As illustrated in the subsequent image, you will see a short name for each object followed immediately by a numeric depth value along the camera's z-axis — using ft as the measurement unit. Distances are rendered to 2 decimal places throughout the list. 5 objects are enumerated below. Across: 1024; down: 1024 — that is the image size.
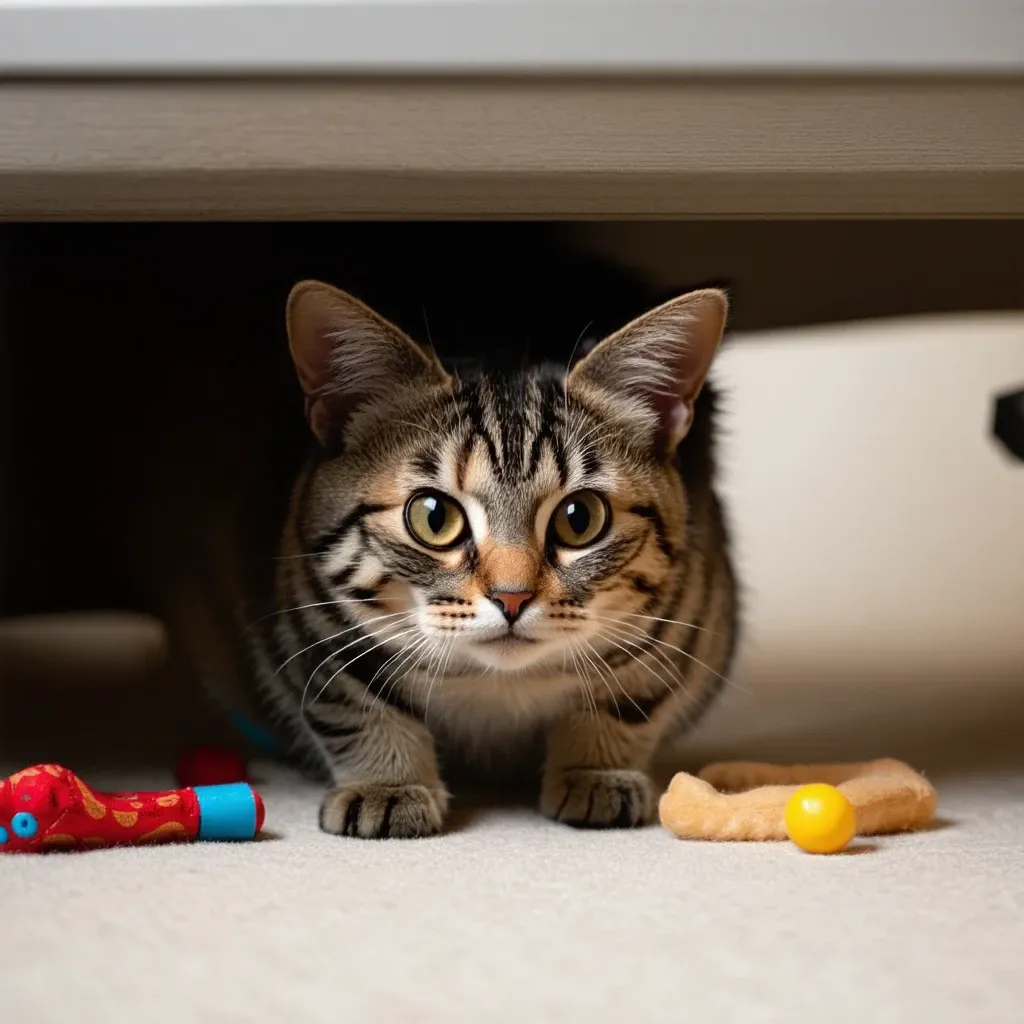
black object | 2.63
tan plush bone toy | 1.89
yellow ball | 1.83
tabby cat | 1.90
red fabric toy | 1.79
